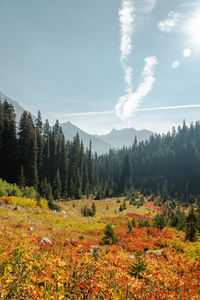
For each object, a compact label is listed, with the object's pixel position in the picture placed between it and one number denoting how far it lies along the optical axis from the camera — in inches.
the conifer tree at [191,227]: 516.4
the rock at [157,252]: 382.9
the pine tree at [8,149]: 1341.0
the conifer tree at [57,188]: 1600.6
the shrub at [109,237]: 475.8
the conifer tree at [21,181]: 1119.6
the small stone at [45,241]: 366.3
